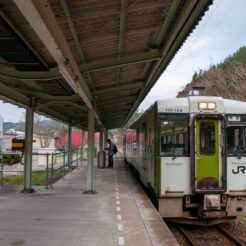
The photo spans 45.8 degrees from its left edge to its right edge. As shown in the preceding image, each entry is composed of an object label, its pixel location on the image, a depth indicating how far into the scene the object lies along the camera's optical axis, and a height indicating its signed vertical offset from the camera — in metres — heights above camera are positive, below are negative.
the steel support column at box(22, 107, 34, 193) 7.77 -0.23
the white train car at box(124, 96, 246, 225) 5.99 -0.31
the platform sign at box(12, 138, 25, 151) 7.76 -0.02
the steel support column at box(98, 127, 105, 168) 14.68 -0.29
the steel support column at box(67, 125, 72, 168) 12.76 -0.12
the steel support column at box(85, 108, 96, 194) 7.83 -0.23
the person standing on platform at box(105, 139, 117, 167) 15.23 -0.39
